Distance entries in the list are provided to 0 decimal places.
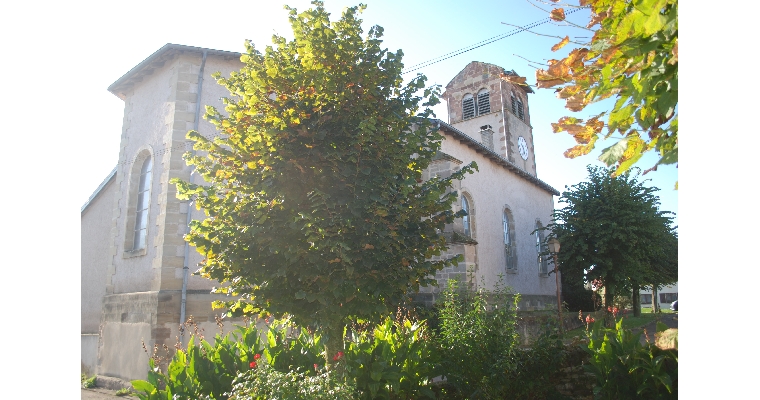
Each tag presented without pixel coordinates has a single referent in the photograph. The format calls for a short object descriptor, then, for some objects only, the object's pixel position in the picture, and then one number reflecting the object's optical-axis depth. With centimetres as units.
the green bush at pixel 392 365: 499
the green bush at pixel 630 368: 452
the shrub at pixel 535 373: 530
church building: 982
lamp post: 1322
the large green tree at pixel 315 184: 447
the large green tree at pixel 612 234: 1698
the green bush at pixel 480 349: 514
